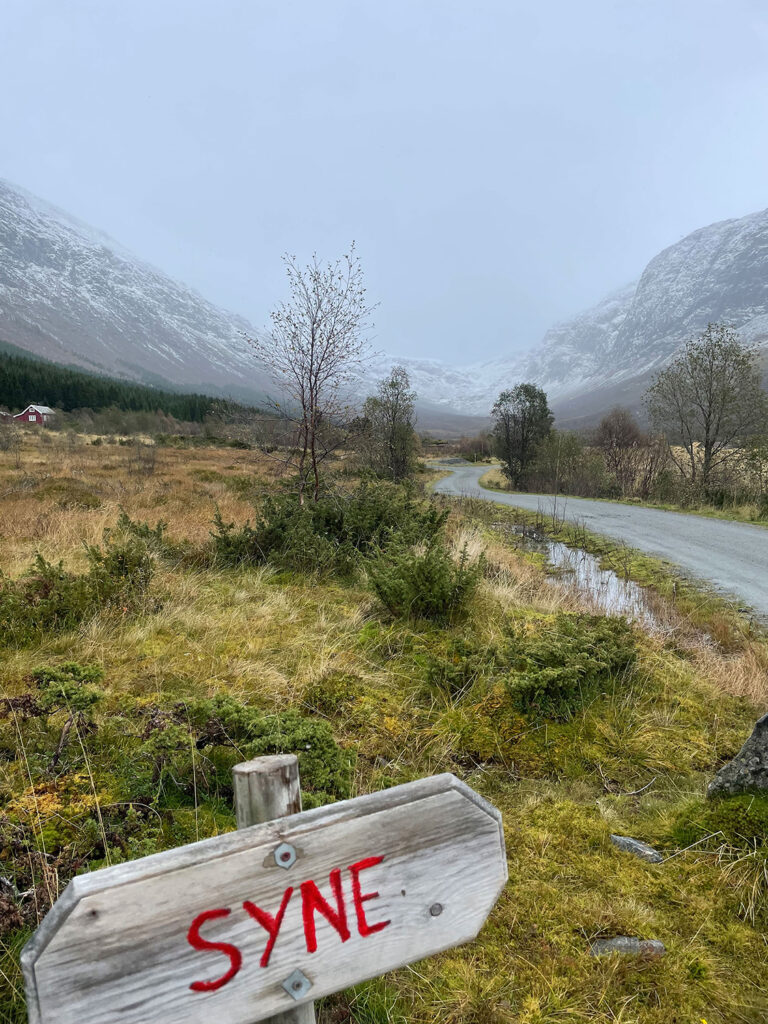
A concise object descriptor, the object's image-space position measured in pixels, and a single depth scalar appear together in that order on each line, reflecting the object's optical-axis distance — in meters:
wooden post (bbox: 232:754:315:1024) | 1.03
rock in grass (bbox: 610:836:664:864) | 2.36
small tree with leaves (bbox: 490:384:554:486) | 30.80
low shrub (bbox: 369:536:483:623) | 4.84
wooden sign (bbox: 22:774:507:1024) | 0.80
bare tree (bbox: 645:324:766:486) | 19.28
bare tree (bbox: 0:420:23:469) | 22.24
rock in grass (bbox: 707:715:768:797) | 2.39
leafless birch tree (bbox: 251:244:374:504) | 7.73
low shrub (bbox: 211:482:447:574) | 6.42
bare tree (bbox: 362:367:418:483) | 24.55
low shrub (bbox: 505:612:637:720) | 3.45
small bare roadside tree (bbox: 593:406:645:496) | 23.84
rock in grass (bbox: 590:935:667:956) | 1.87
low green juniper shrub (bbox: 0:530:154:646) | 3.99
